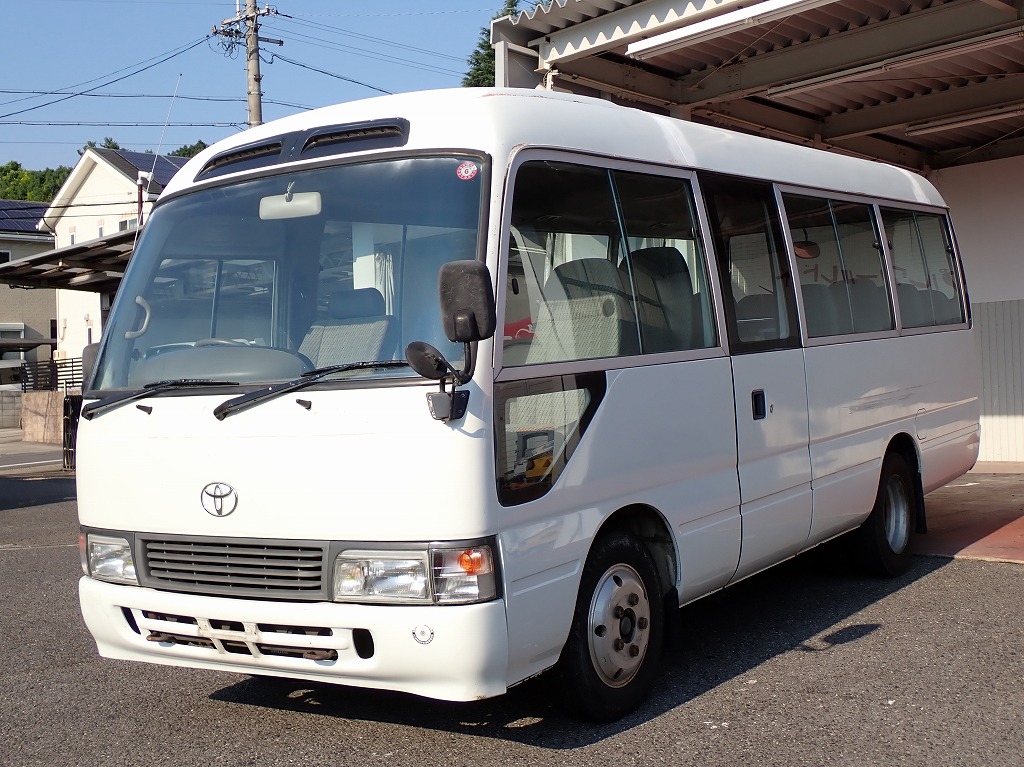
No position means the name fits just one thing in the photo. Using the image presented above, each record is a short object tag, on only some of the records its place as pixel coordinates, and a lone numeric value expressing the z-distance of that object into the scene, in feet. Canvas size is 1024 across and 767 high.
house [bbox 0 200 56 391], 151.64
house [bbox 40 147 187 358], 131.75
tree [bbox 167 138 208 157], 241.35
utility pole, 72.49
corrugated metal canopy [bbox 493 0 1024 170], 33.94
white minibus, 13.80
